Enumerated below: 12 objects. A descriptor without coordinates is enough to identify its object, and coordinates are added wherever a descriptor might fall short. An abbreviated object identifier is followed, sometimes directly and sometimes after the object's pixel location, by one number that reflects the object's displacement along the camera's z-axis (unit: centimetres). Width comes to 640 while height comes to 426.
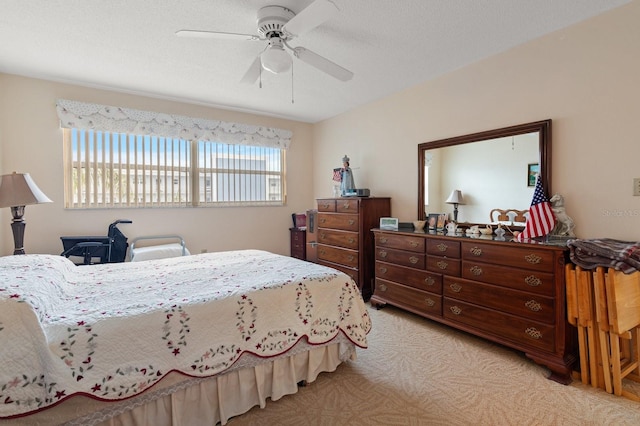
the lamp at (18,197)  232
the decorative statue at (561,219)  240
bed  123
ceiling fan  185
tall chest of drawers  375
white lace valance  357
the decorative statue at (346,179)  419
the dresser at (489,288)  208
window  372
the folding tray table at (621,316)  185
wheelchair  339
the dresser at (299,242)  501
